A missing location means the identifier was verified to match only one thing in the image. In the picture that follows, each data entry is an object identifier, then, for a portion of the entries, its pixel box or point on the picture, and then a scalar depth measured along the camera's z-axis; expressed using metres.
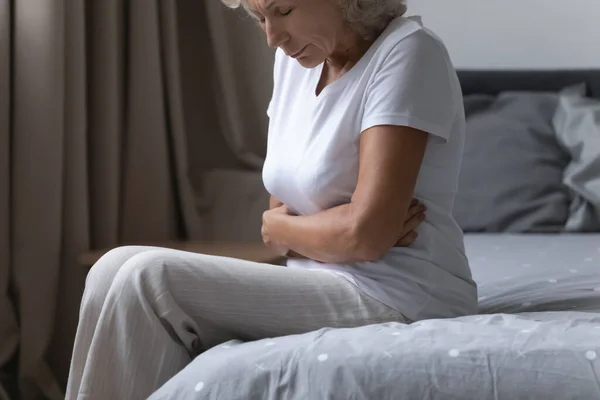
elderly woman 2.21
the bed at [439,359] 2.00
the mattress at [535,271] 2.54
